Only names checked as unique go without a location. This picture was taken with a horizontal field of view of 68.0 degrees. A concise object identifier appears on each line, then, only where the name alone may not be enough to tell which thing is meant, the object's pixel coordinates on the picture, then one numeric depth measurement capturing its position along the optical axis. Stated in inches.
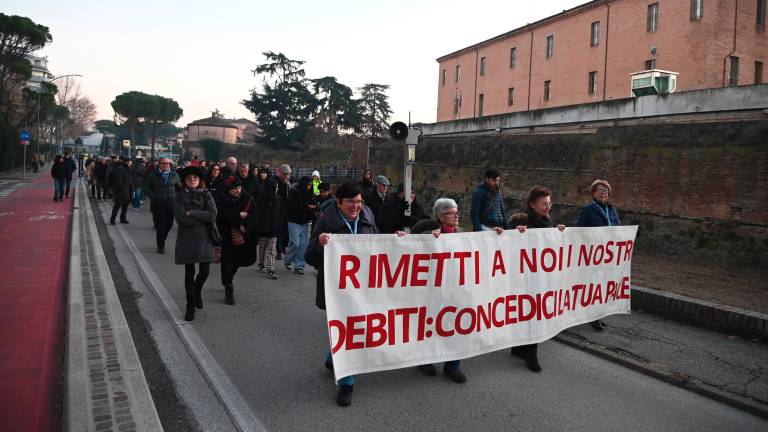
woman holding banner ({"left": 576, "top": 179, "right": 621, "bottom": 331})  261.4
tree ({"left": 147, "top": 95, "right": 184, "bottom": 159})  3960.6
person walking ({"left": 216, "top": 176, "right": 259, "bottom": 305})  288.4
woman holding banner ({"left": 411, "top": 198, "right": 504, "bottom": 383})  194.2
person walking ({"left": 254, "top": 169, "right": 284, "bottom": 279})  358.0
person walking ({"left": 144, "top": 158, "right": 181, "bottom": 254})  446.1
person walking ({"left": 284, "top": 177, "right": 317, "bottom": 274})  377.7
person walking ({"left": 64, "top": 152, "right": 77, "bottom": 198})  813.2
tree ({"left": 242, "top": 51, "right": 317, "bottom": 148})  2470.5
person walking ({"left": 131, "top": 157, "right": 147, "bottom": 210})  756.6
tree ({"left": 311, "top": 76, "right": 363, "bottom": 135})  2461.9
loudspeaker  402.9
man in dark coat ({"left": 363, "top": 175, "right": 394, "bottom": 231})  355.9
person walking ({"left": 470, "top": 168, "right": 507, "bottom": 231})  282.0
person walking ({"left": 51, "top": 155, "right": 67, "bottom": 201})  789.9
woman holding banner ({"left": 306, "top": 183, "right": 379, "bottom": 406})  189.5
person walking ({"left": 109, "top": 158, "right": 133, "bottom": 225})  587.8
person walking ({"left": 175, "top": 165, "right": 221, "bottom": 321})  254.8
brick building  1143.6
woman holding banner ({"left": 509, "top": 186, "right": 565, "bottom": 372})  230.2
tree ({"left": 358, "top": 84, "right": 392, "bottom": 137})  2667.3
